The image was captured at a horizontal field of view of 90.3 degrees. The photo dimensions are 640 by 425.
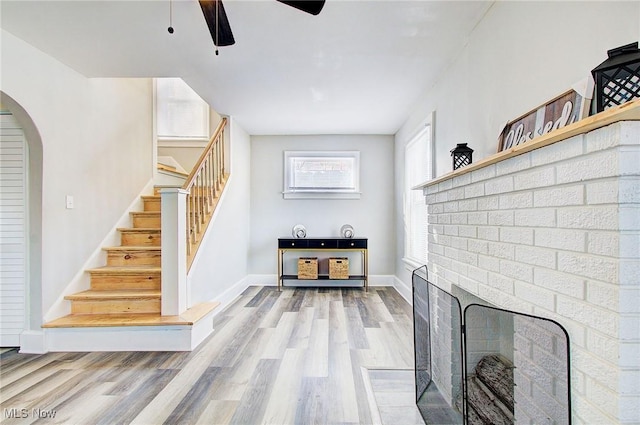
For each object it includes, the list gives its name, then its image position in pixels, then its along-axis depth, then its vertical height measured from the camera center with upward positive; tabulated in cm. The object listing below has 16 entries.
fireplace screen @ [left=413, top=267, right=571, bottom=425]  96 -56
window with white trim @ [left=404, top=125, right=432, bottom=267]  370 +25
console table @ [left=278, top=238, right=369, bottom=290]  490 -42
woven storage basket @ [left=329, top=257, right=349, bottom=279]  491 -80
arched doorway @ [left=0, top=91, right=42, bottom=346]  269 -11
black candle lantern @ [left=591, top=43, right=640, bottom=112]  85 +38
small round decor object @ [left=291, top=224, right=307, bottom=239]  512 -23
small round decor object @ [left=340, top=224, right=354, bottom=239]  509 -22
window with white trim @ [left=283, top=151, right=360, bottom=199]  530 +74
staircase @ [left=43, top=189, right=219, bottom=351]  269 -86
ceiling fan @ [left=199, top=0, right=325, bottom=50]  151 +109
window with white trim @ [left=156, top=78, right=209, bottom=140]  535 +171
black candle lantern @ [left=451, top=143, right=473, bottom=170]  205 +39
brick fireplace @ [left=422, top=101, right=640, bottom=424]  73 -9
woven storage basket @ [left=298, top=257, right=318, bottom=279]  493 -80
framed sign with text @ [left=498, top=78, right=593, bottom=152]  114 +43
